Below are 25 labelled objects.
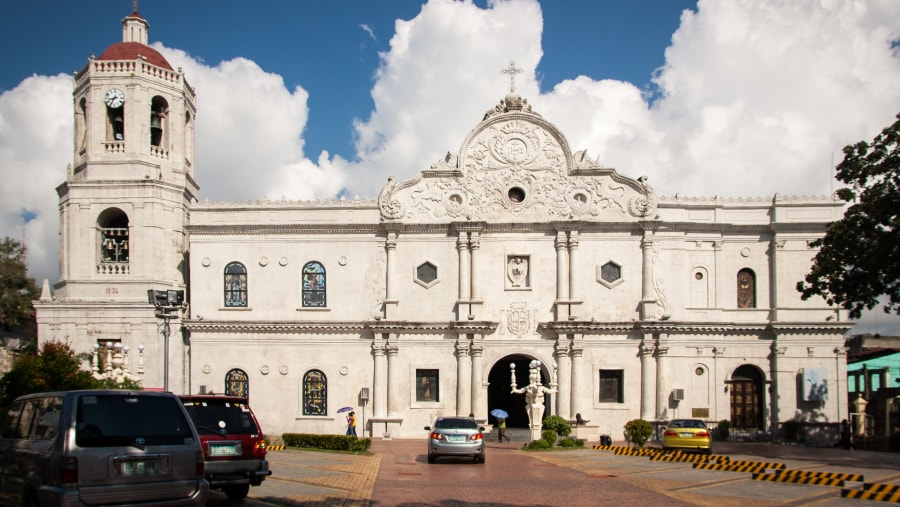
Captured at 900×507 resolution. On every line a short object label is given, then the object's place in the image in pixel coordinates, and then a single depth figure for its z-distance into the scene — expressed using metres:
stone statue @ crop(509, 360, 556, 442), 35.31
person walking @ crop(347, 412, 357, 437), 38.77
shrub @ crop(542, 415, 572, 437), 36.25
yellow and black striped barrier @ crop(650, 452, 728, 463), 25.47
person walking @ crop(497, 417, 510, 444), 38.19
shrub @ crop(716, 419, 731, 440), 40.47
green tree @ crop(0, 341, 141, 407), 28.95
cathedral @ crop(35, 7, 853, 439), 41.41
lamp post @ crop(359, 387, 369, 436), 41.50
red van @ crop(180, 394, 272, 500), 16.11
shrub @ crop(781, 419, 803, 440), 40.12
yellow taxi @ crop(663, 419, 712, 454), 29.95
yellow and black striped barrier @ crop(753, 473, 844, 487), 20.39
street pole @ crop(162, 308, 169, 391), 27.97
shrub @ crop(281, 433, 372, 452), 30.25
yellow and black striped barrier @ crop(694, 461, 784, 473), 23.44
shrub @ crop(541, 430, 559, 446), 33.97
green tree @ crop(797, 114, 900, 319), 29.61
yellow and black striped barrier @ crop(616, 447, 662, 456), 29.44
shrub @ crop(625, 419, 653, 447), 34.84
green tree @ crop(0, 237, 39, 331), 55.75
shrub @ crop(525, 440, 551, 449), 33.72
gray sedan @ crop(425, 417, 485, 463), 26.27
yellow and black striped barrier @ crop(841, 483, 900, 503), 17.58
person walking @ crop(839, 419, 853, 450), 38.00
